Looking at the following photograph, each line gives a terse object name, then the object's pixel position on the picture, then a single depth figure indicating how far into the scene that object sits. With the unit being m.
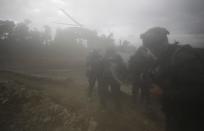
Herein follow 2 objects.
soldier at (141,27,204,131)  1.14
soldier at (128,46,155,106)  3.92
